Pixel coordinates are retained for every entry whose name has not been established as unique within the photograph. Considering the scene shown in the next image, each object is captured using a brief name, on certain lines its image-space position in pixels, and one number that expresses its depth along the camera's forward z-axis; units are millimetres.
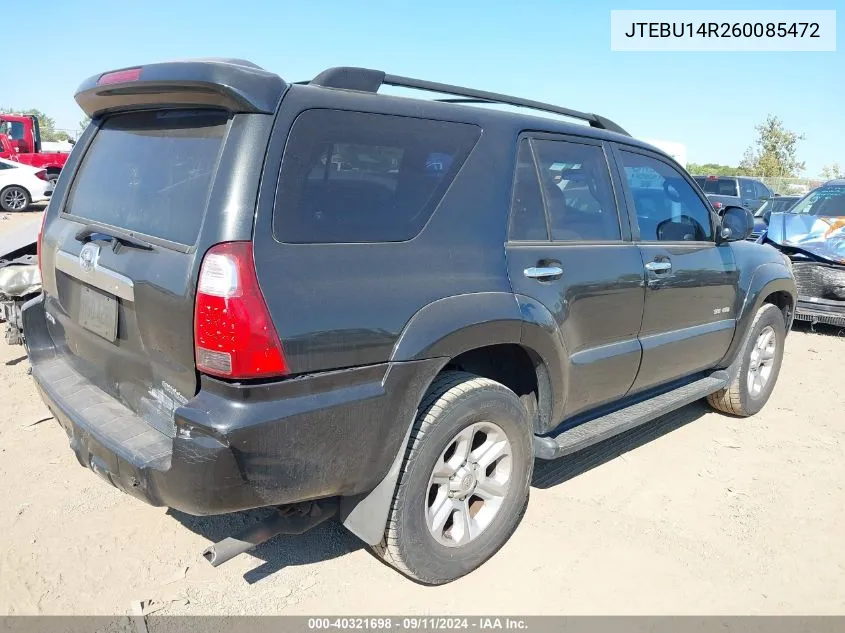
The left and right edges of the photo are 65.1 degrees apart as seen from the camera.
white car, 17859
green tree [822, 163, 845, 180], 40500
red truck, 20672
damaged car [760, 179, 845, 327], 7383
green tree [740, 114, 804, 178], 38219
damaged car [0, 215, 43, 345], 5117
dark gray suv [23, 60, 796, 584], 2119
